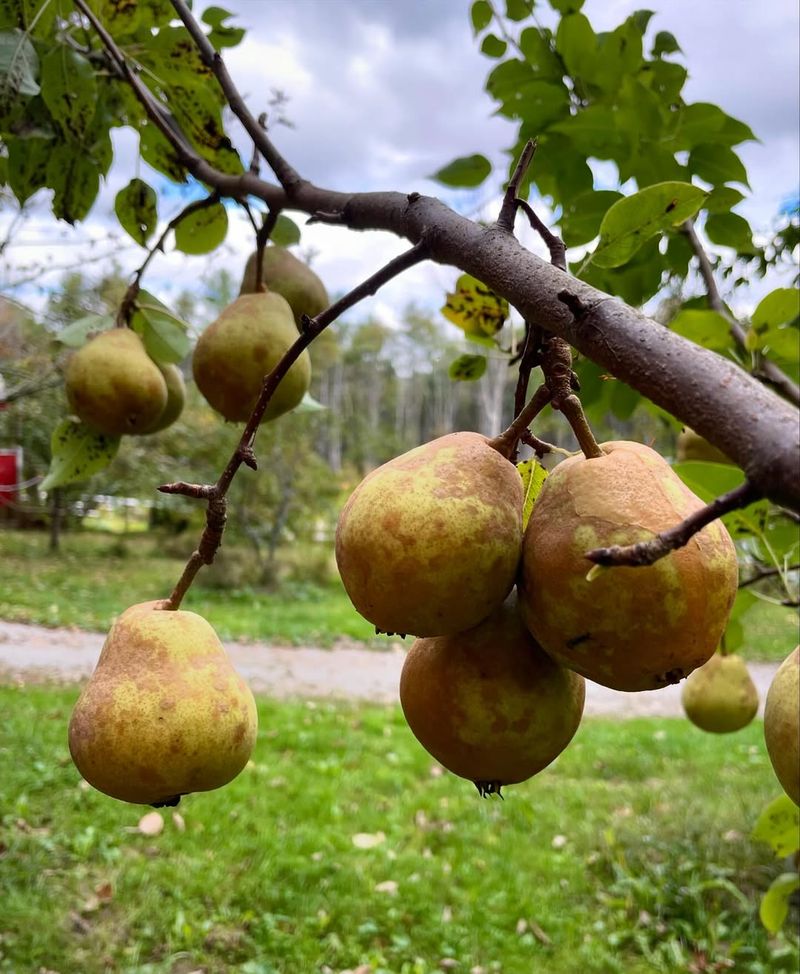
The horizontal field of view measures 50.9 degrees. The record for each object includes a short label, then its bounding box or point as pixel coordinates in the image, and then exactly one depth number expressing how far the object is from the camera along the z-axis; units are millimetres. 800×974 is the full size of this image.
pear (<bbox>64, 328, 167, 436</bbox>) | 558
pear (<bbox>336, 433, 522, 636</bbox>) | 256
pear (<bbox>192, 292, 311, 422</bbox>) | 504
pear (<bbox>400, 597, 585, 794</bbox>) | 280
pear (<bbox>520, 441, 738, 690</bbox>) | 235
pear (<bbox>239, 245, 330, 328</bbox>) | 612
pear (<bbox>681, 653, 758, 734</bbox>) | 889
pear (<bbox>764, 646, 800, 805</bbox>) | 264
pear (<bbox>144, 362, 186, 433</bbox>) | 640
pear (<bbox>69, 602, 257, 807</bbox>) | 323
